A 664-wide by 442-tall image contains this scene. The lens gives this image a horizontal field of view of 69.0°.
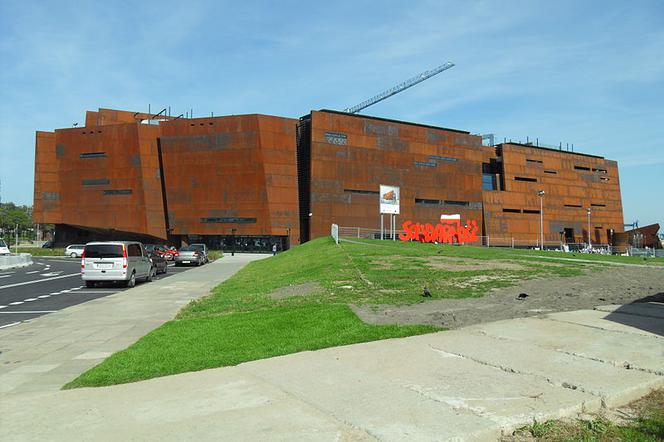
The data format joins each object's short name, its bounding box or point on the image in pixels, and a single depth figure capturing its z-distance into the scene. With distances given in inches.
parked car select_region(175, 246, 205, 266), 1568.7
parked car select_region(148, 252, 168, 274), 1128.8
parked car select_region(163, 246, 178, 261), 1914.6
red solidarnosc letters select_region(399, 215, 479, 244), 2149.4
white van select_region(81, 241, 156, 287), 840.3
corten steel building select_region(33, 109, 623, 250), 2925.7
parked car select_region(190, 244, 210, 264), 1683.6
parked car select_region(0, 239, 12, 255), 1752.0
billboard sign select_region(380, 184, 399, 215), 1979.6
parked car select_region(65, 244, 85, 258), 2298.6
